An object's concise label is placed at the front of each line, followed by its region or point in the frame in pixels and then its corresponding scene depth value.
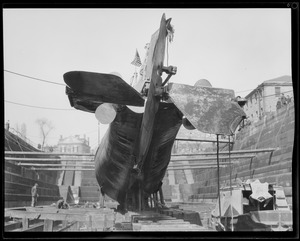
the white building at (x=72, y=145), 98.81
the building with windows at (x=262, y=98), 32.85
